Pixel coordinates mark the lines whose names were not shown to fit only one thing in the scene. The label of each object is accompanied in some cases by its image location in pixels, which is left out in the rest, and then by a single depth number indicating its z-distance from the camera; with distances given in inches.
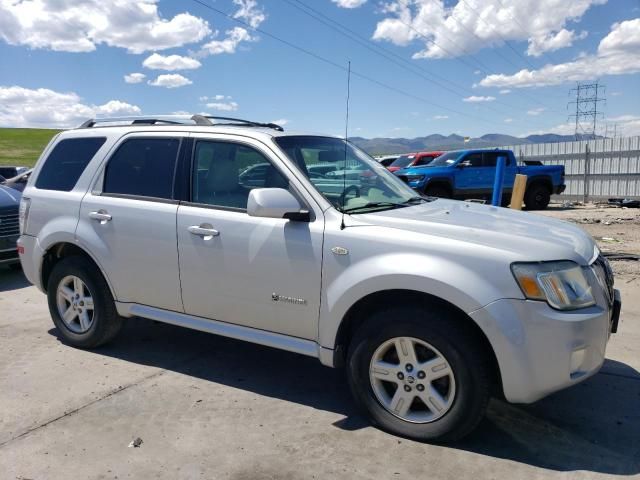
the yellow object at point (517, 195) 341.6
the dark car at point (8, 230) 302.4
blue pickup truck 624.5
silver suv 119.1
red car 754.8
